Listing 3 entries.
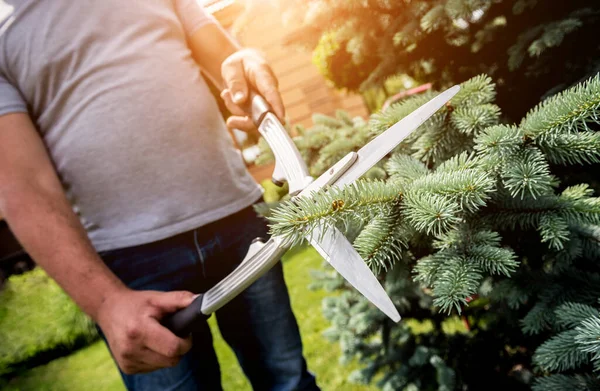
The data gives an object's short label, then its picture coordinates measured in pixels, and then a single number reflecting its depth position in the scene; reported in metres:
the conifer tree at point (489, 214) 0.68
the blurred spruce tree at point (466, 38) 1.26
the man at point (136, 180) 0.95
